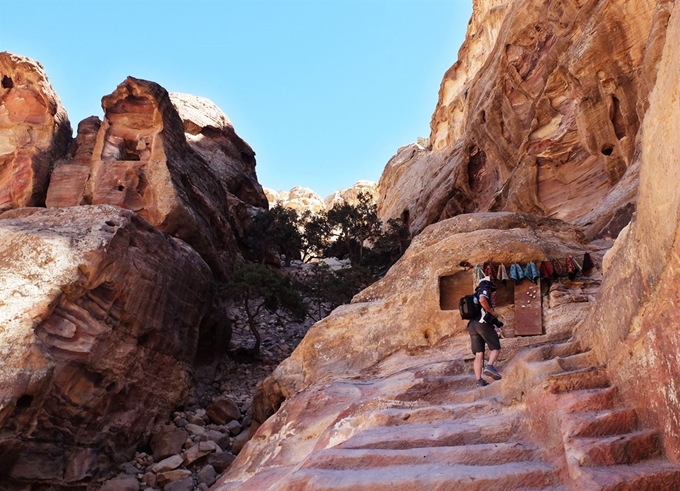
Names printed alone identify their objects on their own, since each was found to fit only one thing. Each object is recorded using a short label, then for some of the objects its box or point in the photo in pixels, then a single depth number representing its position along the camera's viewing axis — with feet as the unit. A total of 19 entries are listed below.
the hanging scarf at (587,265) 39.34
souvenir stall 37.09
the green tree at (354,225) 116.06
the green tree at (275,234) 114.21
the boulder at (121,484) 43.91
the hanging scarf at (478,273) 39.50
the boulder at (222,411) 55.57
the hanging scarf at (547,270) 39.01
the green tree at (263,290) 76.69
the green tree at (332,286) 86.58
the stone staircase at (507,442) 17.62
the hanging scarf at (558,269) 39.17
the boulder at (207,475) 44.00
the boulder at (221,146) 127.13
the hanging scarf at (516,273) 38.93
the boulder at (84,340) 39.42
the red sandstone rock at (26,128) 88.43
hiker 28.17
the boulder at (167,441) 49.06
